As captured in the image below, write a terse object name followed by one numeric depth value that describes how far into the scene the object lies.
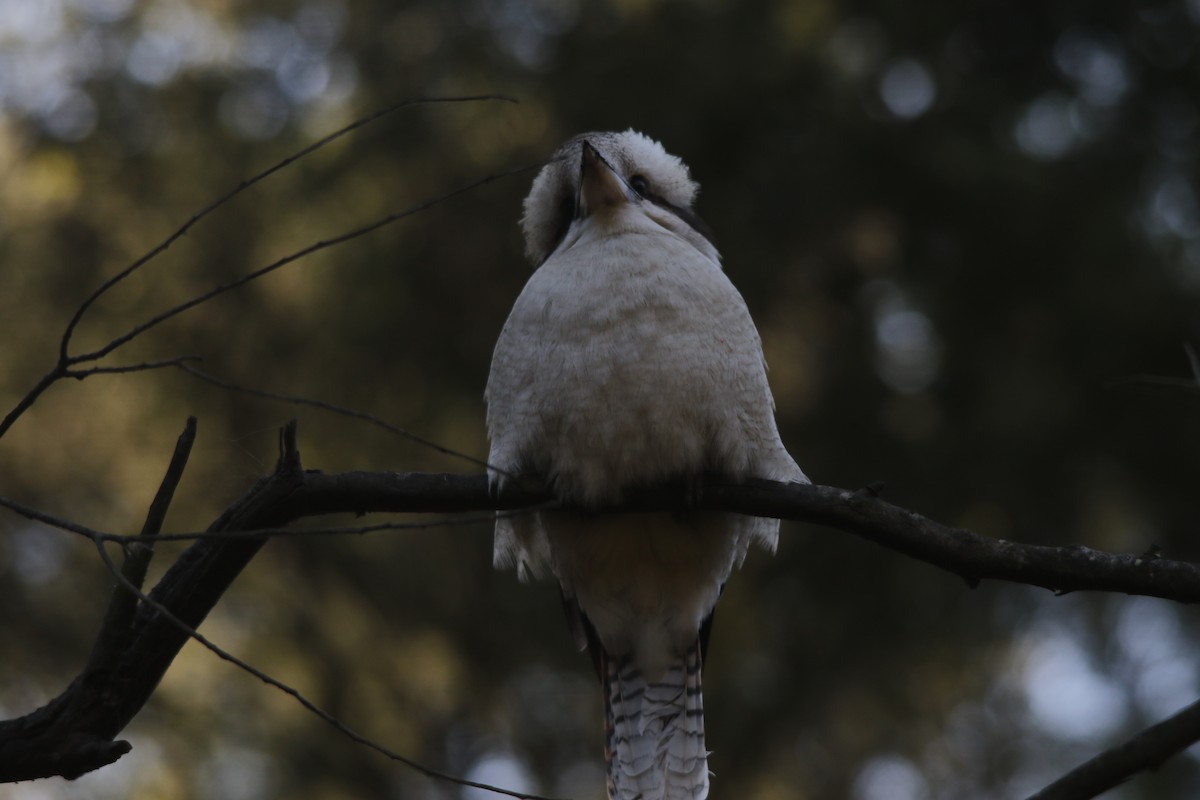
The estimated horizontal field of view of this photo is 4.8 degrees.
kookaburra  7.29
